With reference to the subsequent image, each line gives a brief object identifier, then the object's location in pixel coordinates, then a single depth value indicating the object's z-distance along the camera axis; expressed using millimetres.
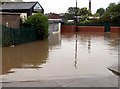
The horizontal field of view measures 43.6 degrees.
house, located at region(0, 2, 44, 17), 21236
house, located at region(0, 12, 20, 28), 16489
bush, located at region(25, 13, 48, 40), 17575
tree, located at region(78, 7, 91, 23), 42311
